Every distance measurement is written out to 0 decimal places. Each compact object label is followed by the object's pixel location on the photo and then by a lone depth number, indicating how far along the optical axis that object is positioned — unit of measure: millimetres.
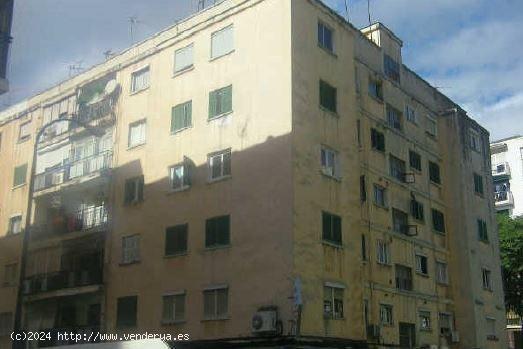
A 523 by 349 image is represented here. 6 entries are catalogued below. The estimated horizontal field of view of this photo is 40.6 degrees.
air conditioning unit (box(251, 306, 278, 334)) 26344
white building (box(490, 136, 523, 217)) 67375
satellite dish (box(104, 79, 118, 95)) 37375
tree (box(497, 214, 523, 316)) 49031
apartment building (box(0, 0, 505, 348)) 28672
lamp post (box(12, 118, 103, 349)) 24141
